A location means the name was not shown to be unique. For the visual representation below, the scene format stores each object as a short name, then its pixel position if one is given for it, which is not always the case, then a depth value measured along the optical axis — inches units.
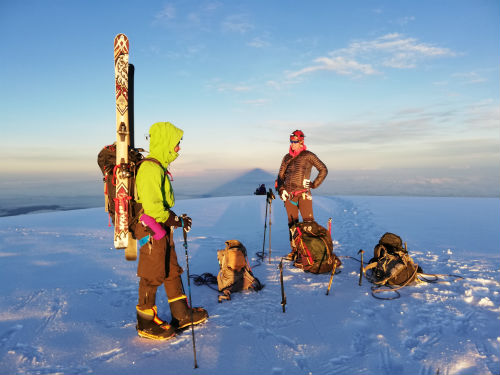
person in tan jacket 247.3
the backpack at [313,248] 221.1
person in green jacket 130.9
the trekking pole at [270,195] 258.3
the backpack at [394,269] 191.8
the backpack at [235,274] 186.5
